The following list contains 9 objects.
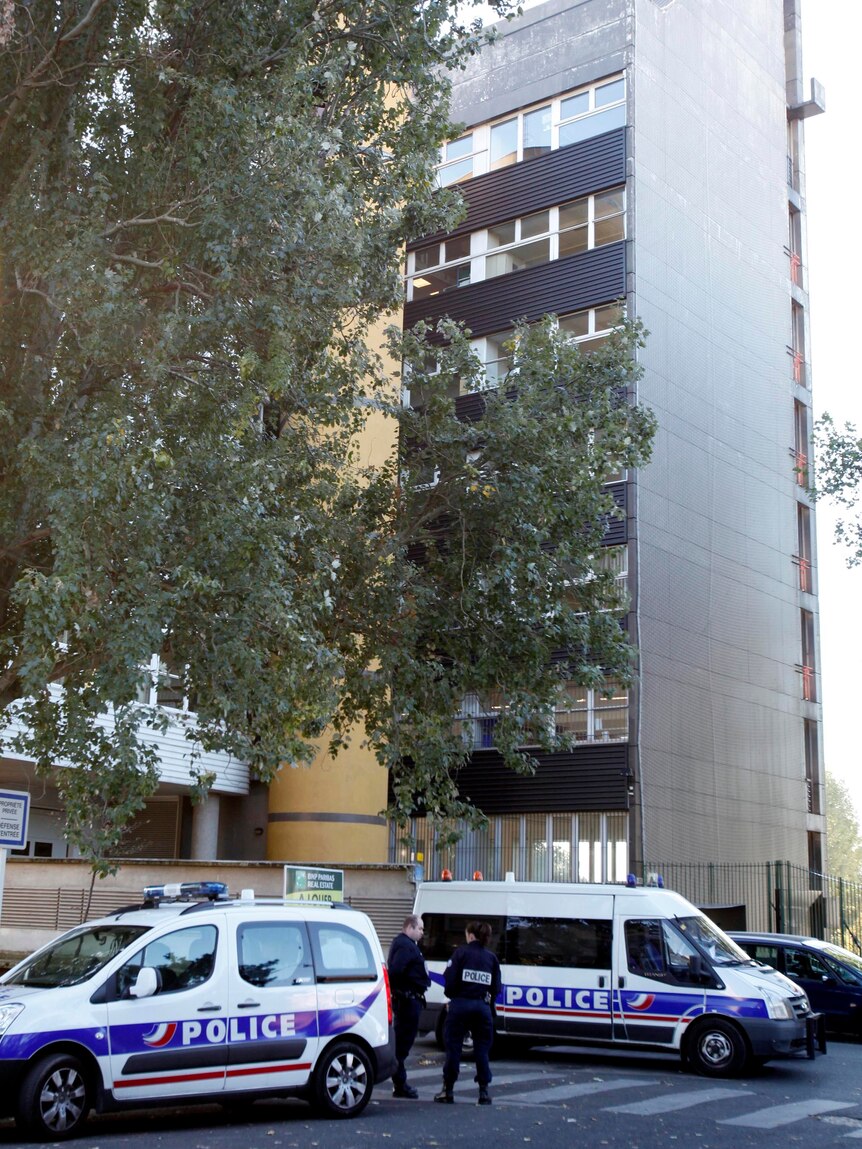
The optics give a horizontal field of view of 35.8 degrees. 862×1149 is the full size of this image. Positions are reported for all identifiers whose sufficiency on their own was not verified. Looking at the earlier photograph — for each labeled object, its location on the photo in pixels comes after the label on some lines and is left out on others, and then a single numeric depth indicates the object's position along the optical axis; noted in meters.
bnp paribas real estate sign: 15.26
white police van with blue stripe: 14.45
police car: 9.80
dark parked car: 19.30
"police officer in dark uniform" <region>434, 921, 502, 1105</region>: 11.77
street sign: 12.60
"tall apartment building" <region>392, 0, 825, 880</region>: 28.42
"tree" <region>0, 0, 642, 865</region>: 11.95
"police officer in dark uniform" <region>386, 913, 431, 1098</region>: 12.58
